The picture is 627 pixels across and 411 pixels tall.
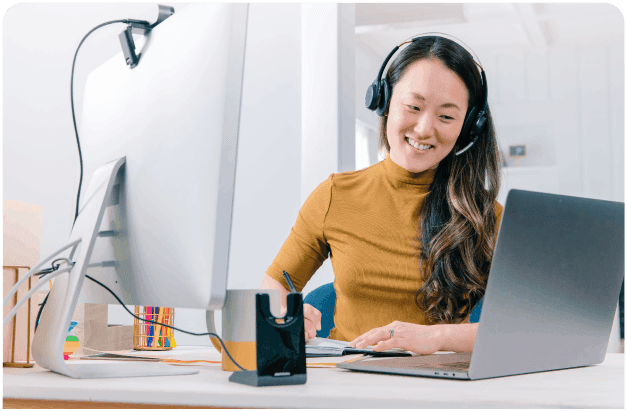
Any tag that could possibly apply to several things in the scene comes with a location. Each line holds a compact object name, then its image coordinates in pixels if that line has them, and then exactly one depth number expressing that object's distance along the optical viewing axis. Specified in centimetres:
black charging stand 61
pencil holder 108
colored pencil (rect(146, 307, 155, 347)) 108
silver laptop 61
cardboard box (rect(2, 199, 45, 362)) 83
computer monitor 65
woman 128
